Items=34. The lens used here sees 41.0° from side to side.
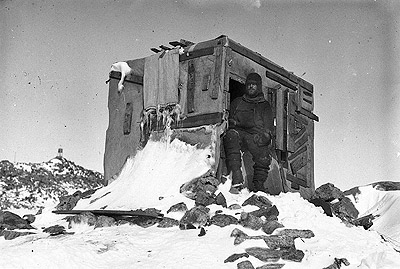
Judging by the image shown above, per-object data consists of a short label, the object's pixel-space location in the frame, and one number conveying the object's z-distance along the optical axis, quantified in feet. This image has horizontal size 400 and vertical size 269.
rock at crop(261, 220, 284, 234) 25.36
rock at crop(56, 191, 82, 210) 35.94
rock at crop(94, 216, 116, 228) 27.99
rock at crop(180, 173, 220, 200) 30.63
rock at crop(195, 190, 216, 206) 29.30
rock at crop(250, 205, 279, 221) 27.20
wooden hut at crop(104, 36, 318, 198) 33.88
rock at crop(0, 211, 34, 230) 29.76
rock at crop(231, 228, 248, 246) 23.94
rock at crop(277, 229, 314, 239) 24.98
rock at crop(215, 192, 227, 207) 29.32
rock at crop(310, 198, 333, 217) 33.14
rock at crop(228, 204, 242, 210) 28.74
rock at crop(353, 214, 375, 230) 35.04
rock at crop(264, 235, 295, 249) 23.76
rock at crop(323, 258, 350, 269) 21.68
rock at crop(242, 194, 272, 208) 29.27
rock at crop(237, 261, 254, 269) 21.71
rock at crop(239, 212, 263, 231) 25.68
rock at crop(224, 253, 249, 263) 22.38
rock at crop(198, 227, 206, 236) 25.15
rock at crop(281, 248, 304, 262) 22.54
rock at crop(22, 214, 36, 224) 32.35
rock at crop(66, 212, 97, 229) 28.35
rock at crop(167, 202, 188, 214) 28.40
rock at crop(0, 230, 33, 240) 26.73
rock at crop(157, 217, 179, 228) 26.94
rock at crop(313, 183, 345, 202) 43.01
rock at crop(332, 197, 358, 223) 37.14
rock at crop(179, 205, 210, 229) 26.71
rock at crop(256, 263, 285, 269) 22.00
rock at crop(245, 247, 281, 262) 22.67
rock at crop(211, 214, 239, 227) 26.22
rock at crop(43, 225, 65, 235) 27.45
